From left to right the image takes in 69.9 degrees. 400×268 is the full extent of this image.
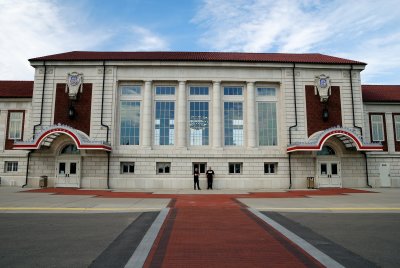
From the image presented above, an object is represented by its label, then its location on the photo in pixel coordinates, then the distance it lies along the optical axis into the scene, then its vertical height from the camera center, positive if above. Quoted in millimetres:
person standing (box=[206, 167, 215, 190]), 25406 -825
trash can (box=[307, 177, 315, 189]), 26080 -1369
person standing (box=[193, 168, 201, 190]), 25062 -729
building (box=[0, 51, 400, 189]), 26453 +4428
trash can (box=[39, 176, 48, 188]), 25539 -1310
